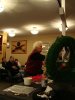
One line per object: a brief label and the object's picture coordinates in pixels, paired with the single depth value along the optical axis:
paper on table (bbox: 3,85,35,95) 0.76
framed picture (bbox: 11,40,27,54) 5.40
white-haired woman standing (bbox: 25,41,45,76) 1.52
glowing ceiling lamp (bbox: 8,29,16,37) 4.39
